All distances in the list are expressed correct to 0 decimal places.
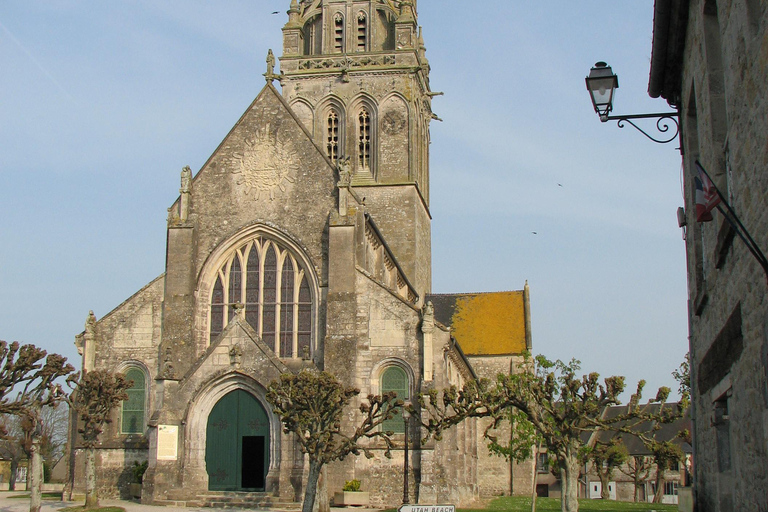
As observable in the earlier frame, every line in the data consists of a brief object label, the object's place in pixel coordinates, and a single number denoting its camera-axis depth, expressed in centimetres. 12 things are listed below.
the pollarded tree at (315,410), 2084
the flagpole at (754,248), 702
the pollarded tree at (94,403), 2297
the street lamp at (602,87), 1181
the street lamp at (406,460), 2175
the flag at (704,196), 767
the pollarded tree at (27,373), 2341
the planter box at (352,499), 2448
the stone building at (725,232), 782
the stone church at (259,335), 2523
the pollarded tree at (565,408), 1889
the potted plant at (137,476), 2609
